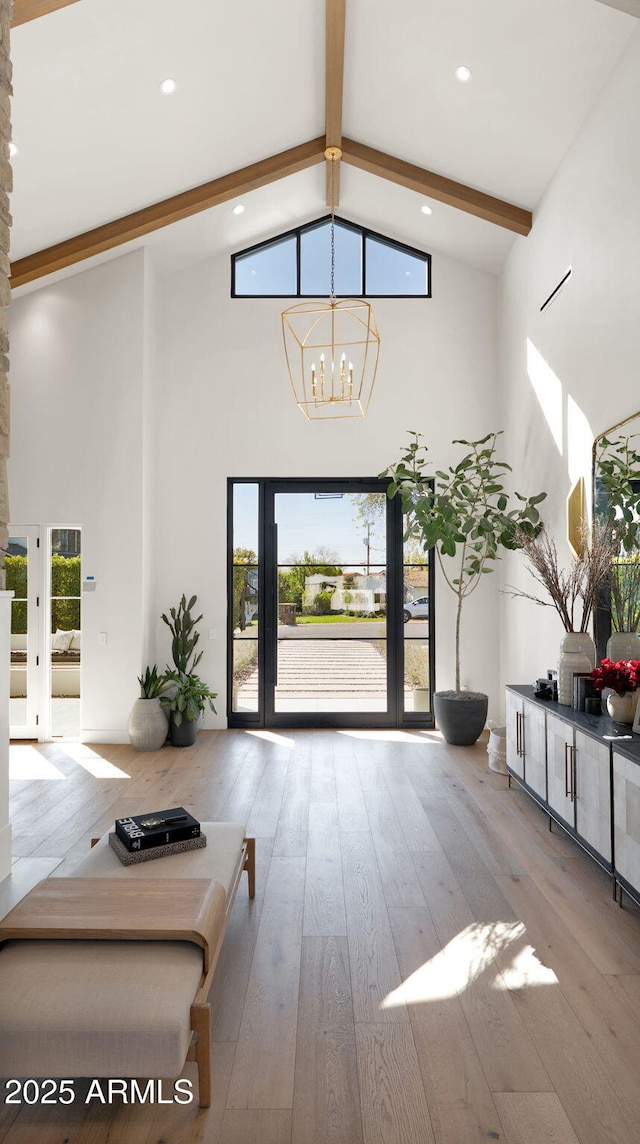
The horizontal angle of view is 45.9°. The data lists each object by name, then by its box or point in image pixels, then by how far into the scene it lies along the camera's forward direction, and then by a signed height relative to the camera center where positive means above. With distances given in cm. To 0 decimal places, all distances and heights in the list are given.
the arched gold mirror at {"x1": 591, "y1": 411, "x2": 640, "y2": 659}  392 +31
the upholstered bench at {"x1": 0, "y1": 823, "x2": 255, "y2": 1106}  183 -104
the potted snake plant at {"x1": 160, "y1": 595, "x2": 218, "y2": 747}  646 -87
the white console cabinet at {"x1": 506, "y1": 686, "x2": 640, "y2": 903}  303 -91
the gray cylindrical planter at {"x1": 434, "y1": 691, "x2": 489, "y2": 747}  634 -109
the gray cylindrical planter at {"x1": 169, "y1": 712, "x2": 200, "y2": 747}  647 -126
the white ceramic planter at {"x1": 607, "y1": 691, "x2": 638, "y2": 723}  352 -56
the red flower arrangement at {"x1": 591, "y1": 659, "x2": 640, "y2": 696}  349 -41
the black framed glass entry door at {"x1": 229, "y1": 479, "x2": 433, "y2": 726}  711 -30
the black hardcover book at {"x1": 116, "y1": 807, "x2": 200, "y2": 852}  272 -89
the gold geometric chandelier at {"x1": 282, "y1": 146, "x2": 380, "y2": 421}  714 +225
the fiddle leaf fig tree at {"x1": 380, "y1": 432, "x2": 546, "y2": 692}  586 +61
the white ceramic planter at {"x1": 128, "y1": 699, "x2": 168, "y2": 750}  635 -117
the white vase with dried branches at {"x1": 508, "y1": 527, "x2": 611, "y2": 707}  417 -2
